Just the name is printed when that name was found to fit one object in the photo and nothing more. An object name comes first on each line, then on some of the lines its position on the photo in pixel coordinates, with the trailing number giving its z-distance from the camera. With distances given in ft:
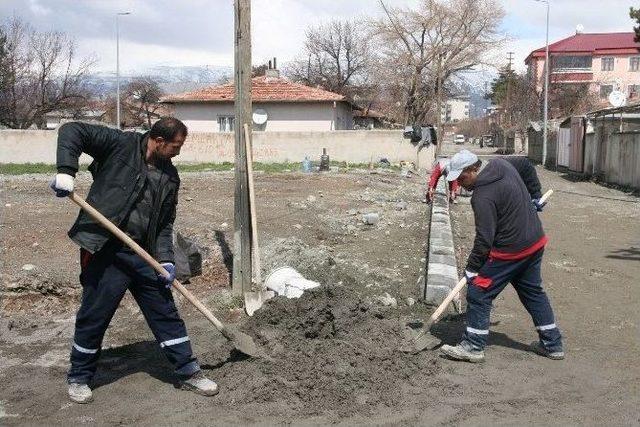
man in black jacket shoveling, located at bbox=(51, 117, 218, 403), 13.32
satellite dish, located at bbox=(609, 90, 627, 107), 82.23
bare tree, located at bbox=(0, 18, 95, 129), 137.08
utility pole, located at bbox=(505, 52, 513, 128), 205.46
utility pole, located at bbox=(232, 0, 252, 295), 20.57
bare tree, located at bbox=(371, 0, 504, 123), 130.31
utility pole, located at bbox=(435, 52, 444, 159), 96.67
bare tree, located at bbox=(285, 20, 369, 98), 191.01
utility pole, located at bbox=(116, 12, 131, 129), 109.60
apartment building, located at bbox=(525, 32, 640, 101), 230.48
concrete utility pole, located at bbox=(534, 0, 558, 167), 109.81
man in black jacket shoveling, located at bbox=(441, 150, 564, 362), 15.40
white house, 108.17
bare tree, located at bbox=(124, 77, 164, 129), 176.96
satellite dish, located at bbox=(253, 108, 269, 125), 107.80
